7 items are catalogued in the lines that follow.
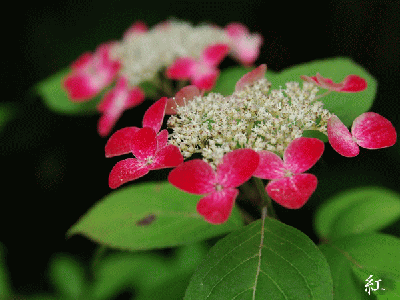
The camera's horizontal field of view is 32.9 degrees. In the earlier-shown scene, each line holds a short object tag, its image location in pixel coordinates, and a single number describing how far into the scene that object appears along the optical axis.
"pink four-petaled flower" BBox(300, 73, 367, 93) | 0.23
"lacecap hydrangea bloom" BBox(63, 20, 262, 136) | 0.35
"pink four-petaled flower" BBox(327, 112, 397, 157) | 0.22
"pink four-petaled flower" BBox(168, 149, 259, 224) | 0.20
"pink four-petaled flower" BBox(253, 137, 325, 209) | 0.20
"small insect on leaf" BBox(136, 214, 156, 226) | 0.27
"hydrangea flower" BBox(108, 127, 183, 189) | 0.21
